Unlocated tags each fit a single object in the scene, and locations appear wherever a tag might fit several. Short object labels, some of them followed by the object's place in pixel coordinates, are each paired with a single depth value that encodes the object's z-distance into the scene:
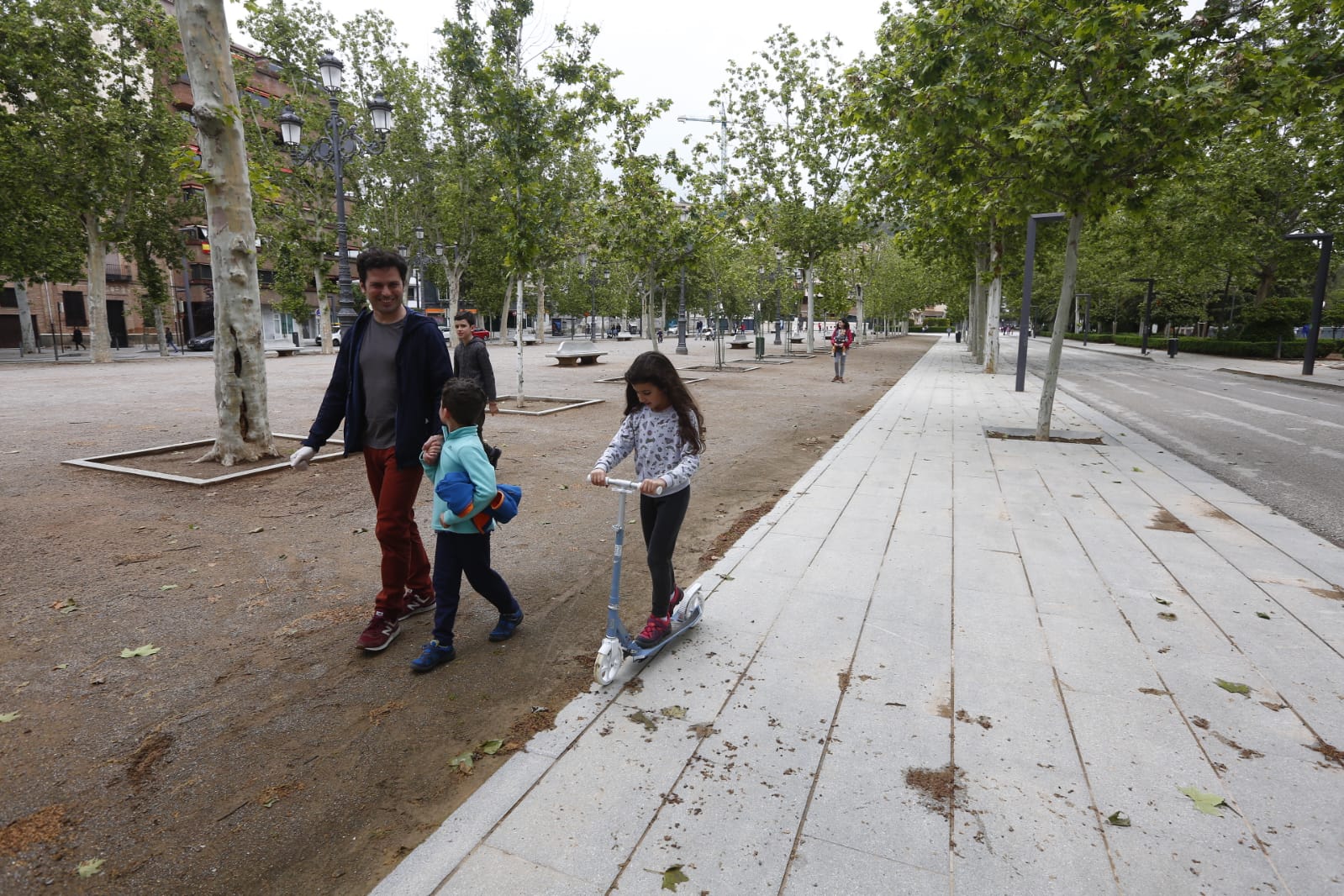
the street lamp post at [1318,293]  19.83
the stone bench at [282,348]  33.09
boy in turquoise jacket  3.31
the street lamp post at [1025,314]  15.27
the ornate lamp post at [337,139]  18.34
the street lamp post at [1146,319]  32.25
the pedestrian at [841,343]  19.30
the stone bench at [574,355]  24.38
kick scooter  3.18
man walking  3.64
